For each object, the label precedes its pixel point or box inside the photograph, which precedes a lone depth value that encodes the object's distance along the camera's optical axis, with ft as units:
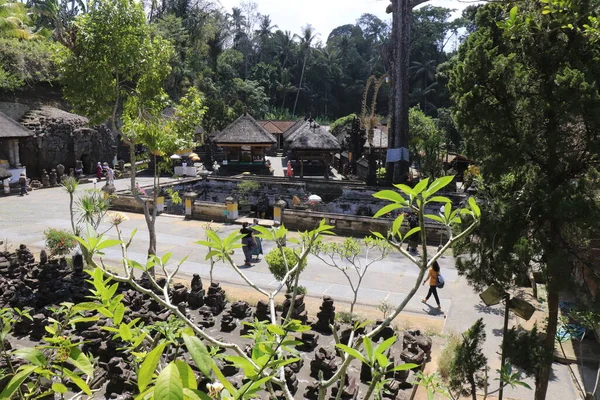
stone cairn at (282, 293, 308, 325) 26.61
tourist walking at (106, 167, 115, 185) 85.08
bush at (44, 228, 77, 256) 40.16
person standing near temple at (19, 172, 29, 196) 76.38
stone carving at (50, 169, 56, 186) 85.87
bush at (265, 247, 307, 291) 31.27
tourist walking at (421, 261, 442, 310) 32.89
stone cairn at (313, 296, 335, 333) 27.81
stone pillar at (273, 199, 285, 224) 57.06
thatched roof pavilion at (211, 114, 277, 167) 100.68
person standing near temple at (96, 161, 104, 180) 94.21
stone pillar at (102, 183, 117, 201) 69.50
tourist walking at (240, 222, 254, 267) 42.29
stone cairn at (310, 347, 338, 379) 22.02
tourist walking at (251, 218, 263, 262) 43.21
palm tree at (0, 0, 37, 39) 79.34
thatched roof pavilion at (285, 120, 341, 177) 96.32
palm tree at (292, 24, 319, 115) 207.27
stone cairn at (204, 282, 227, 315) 30.40
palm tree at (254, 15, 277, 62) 216.33
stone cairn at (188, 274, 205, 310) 30.78
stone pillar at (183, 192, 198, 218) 61.11
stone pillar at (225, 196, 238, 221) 59.47
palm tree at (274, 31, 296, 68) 211.00
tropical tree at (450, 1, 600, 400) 15.55
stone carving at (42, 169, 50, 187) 84.55
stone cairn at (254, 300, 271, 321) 28.43
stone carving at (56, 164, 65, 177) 89.81
